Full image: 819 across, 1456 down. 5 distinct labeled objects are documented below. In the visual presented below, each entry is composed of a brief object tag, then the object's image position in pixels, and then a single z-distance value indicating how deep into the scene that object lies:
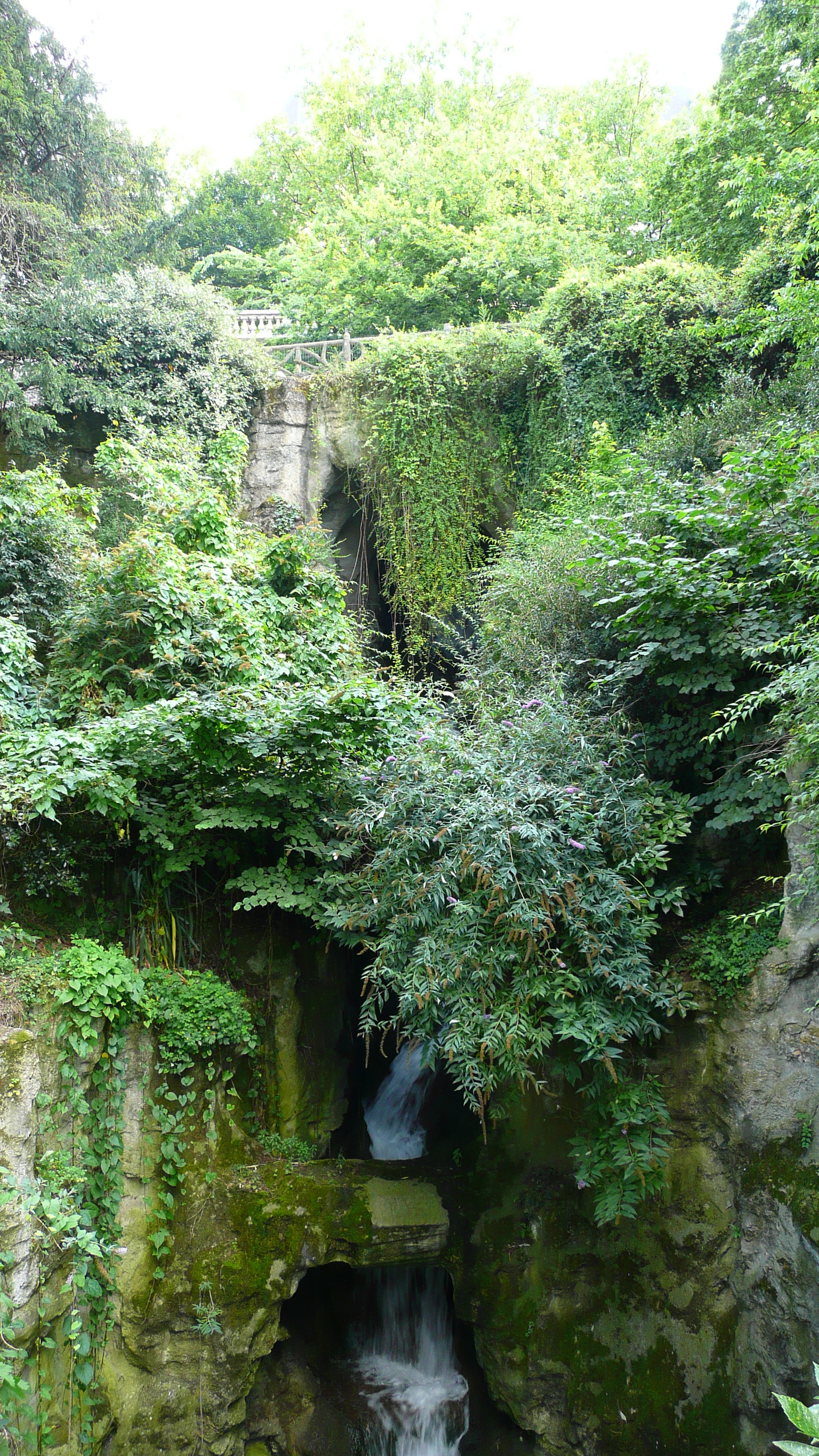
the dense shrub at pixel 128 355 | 10.16
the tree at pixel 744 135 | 9.84
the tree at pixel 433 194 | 14.00
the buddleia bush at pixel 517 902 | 4.40
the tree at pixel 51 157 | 11.19
